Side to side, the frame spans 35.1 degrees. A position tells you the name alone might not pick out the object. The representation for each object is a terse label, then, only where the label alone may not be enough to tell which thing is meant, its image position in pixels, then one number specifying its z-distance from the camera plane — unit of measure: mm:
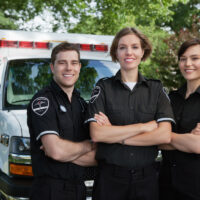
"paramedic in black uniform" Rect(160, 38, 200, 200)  2590
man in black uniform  2463
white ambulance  3258
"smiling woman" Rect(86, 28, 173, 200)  2496
